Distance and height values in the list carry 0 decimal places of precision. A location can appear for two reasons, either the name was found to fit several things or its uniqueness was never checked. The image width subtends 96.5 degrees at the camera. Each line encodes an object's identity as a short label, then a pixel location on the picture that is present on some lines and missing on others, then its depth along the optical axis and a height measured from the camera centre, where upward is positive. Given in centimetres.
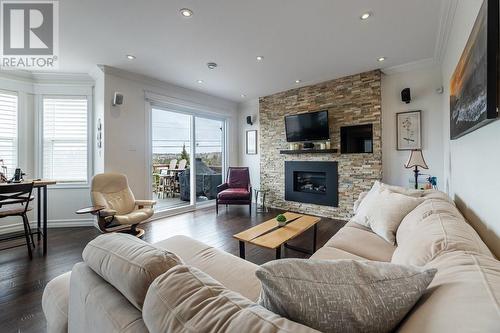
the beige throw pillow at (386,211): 183 -40
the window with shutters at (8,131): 342 +56
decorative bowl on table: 248 -61
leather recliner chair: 275 -53
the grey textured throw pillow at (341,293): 57 -34
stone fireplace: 386 +53
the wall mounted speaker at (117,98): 353 +108
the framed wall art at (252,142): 568 +62
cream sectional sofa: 53 -40
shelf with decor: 425 +31
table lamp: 301 +8
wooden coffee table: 204 -68
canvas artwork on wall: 102 +51
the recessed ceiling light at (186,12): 222 +156
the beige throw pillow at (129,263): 73 -34
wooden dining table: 270 -51
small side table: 511 -78
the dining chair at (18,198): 245 -37
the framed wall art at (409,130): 356 +58
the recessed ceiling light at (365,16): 229 +156
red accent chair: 461 -51
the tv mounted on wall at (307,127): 431 +81
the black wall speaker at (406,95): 356 +114
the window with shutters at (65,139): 379 +47
